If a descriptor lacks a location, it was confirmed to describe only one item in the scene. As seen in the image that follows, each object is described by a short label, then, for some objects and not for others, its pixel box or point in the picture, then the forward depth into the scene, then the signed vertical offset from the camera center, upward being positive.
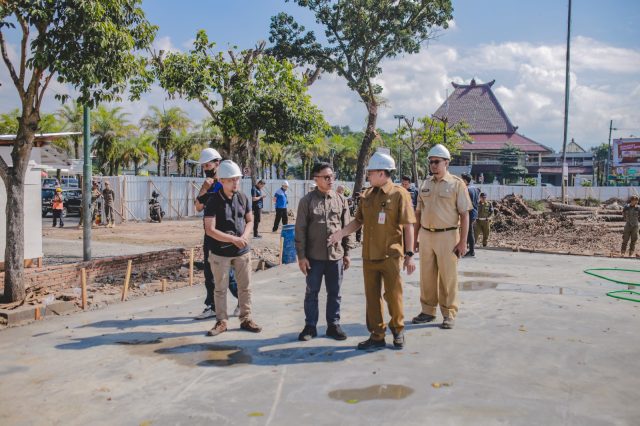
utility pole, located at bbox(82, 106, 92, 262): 10.90 +0.01
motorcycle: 25.23 -0.65
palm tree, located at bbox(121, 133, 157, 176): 45.69 +3.69
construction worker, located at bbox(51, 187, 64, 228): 20.83 -0.43
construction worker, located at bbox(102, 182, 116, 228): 21.31 -0.43
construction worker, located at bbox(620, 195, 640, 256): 15.33 -0.62
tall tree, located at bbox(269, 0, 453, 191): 20.80 +6.01
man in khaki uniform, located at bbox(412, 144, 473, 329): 6.72 -0.46
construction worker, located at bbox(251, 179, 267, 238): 17.66 -0.24
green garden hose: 8.37 -1.40
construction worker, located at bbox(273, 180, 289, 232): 19.02 -0.28
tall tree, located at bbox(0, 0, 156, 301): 7.91 +1.91
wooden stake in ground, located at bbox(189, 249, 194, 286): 9.89 -1.35
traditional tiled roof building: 65.12 +7.31
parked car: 27.02 -0.33
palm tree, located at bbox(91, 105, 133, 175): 43.00 +4.72
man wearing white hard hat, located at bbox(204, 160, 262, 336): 6.30 -0.53
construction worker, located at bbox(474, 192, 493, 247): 15.63 -0.66
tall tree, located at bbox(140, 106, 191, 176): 46.12 +5.69
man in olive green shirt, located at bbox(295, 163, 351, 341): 6.04 -0.58
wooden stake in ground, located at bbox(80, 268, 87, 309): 7.94 -1.40
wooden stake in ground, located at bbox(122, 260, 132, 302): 8.70 -1.43
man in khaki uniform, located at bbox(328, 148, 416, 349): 5.71 -0.48
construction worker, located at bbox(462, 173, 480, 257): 12.06 -0.31
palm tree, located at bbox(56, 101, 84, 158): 45.16 +5.86
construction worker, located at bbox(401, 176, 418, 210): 13.73 +0.34
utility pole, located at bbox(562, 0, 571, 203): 31.75 +5.84
